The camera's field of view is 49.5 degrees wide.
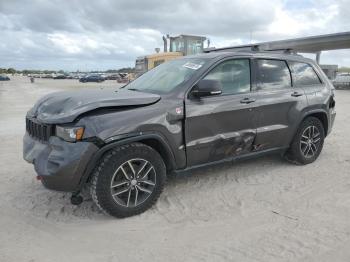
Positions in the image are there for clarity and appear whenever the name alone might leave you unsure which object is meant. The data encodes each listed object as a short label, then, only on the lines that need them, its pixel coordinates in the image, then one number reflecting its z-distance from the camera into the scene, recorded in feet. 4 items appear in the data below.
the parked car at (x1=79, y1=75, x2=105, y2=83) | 189.98
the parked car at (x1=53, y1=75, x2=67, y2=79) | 272.17
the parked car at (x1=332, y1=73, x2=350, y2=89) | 112.06
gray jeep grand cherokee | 12.32
